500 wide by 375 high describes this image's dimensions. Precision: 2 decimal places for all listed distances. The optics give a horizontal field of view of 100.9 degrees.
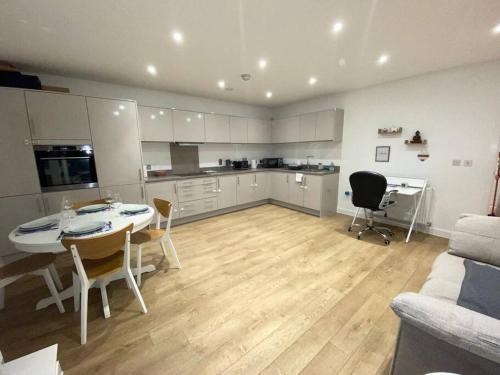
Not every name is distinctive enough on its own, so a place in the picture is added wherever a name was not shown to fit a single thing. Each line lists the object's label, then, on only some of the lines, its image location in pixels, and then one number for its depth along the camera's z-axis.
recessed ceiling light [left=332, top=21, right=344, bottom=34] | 1.86
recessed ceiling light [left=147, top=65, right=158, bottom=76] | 2.83
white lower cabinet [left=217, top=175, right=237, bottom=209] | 4.34
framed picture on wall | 3.68
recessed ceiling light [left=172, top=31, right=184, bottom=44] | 2.02
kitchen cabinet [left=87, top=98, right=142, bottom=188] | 2.97
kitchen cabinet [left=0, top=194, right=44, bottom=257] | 2.54
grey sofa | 0.76
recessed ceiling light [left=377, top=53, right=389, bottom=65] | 2.54
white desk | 3.16
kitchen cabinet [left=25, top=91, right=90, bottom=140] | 2.58
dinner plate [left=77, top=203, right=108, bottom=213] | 2.17
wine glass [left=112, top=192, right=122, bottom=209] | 2.35
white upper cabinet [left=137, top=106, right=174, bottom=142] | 3.62
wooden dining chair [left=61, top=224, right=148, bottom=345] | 1.45
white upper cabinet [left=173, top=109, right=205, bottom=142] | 3.96
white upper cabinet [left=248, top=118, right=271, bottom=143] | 5.07
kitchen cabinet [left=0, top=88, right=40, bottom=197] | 2.45
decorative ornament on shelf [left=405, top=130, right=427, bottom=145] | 3.25
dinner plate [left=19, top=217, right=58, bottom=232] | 1.71
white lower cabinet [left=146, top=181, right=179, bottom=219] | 3.53
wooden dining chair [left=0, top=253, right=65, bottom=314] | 1.63
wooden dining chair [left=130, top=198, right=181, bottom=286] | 2.19
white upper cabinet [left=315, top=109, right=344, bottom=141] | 4.14
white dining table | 1.50
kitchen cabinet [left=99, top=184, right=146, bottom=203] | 3.15
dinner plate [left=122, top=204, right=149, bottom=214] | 2.12
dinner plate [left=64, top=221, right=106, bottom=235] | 1.63
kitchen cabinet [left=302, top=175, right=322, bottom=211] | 4.11
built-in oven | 2.71
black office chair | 2.95
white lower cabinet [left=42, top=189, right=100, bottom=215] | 2.76
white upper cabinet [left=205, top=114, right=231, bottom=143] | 4.34
